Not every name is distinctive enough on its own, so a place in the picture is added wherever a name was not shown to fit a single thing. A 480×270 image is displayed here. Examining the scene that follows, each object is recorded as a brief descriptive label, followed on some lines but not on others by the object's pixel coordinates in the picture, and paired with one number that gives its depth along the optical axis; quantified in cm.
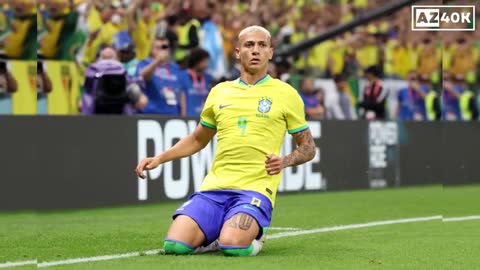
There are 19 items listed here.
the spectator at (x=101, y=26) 1464
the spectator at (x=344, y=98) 1944
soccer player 852
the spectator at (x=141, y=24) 1555
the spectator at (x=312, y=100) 1855
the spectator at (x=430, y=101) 2106
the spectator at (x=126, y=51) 1507
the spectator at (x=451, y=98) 2188
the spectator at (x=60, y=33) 1390
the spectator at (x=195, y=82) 1612
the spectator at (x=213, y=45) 1681
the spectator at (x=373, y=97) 1997
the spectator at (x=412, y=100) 2069
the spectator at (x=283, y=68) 1827
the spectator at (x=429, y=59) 2112
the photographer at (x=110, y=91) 1445
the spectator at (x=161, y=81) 1548
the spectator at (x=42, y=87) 1362
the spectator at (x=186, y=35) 1633
